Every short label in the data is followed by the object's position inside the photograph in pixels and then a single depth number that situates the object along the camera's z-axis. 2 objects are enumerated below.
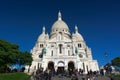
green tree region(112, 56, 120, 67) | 32.65
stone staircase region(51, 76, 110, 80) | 14.16
